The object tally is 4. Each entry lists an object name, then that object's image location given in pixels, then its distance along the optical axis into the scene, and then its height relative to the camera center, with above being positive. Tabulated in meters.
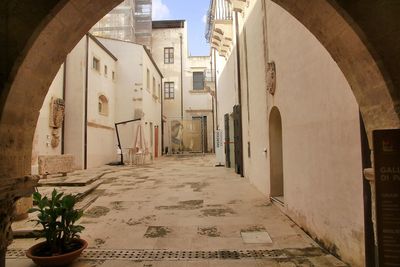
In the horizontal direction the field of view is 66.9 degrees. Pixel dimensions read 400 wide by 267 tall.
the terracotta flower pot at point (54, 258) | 3.28 -1.19
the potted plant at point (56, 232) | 3.38 -0.94
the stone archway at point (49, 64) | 2.24 +0.66
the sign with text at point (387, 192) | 1.88 -0.30
